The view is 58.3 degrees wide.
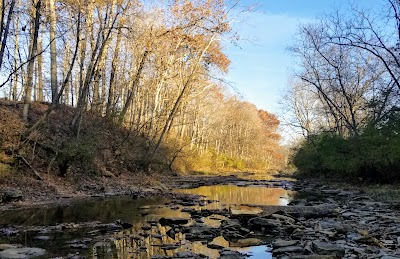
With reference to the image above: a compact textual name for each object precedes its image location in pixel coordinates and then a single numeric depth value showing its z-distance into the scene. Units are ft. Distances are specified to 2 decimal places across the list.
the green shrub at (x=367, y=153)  55.88
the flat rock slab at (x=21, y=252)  17.44
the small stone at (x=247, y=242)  21.87
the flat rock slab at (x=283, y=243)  20.71
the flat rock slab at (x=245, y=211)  30.32
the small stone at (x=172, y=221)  28.02
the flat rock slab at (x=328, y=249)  18.07
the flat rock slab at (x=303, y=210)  32.07
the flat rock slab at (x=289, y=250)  19.21
